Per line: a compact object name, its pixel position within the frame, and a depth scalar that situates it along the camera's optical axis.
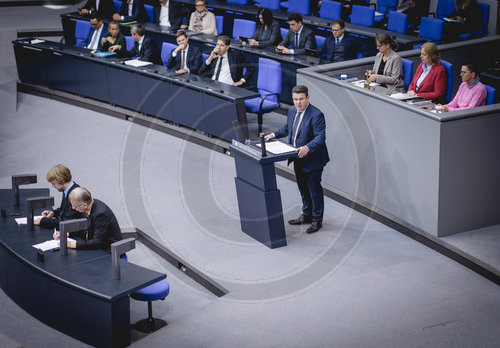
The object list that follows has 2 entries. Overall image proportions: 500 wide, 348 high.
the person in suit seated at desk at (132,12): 13.22
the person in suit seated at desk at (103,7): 13.80
